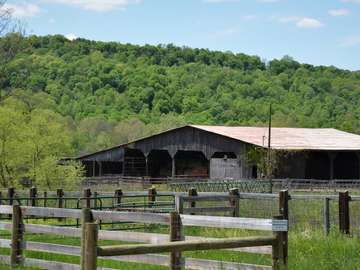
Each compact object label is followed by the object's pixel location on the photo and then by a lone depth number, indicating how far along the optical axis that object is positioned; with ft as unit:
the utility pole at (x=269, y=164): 185.48
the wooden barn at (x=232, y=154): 198.90
